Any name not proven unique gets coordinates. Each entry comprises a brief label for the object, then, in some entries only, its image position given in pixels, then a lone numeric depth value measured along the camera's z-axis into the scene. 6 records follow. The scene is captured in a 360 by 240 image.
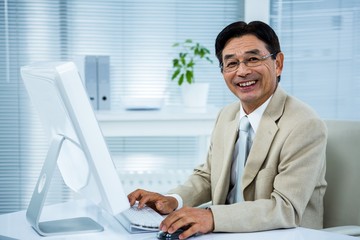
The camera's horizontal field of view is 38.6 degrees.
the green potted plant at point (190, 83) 3.59
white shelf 3.30
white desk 1.41
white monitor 1.15
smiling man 1.50
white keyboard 1.44
